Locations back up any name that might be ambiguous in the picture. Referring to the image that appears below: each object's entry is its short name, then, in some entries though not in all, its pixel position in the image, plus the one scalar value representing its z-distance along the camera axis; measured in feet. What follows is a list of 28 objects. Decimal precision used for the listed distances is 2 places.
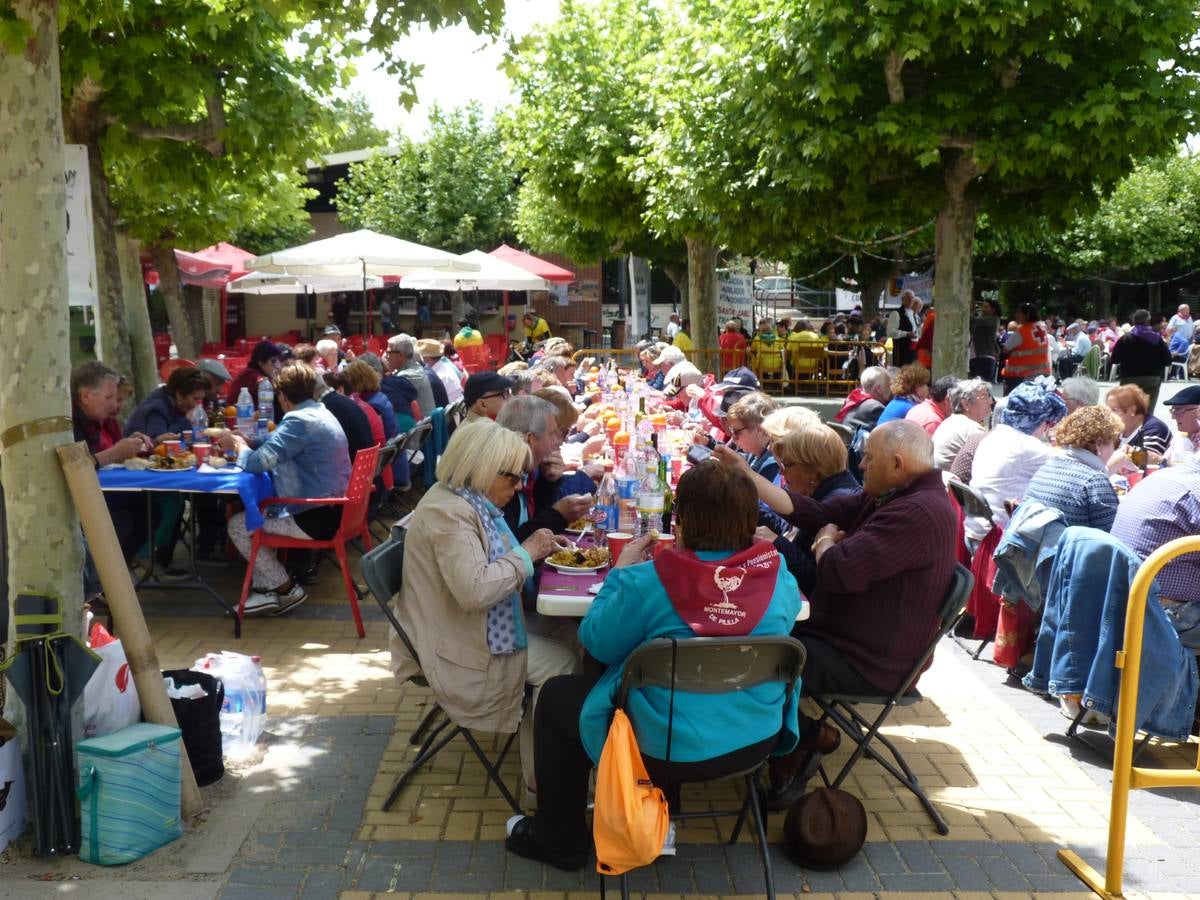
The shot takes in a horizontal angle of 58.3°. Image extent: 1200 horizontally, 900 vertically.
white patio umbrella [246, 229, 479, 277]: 39.86
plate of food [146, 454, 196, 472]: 20.54
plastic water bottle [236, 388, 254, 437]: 24.97
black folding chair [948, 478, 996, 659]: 18.01
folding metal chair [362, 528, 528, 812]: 12.30
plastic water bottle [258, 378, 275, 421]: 27.04
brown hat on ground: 11.75
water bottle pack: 14.71
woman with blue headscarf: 18.85
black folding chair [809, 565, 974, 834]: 12.27
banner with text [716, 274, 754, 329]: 69.31
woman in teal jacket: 10.09
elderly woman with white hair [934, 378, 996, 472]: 22.20
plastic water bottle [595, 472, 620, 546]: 15.29
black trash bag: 13.17
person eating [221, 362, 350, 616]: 20.39
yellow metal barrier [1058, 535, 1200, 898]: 10.52
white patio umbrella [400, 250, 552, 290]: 50.42
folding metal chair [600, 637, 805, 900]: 9.84
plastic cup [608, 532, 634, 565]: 13.67
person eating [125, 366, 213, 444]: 23.26
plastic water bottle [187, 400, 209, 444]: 23.11
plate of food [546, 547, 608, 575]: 13.17
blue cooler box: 11.44
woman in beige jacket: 12.16
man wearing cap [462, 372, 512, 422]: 22.88
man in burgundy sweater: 12.23
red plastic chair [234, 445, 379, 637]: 20.30
